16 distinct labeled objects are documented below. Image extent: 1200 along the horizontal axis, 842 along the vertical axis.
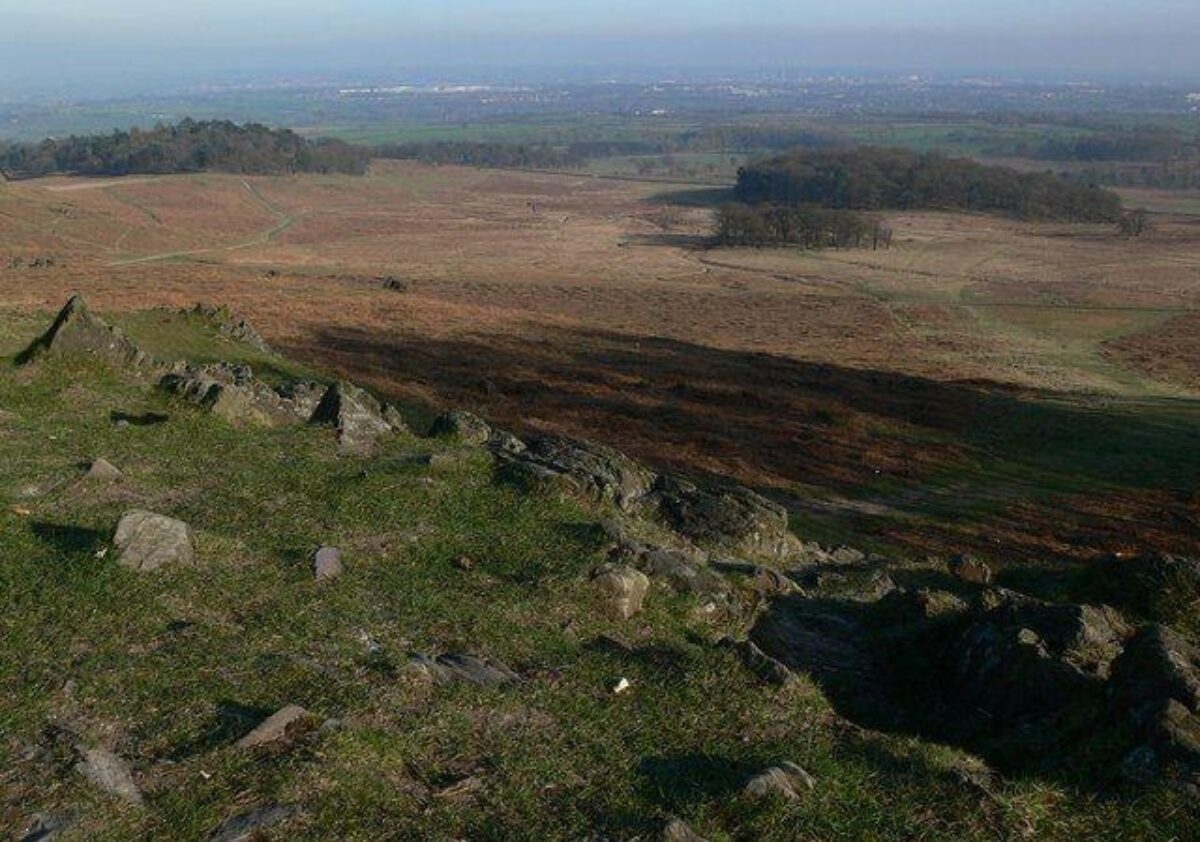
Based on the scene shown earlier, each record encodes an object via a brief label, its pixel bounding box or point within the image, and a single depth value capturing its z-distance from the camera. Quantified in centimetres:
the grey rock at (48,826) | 677
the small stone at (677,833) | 734
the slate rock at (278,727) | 805
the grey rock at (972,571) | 1703
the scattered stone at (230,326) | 3316
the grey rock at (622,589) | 1184
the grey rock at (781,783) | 799
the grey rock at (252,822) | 696
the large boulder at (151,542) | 1118
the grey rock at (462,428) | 1873
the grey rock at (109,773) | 731
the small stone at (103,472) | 1390
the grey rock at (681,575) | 1286
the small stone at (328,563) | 1173
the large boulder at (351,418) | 1767
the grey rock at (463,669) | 957
